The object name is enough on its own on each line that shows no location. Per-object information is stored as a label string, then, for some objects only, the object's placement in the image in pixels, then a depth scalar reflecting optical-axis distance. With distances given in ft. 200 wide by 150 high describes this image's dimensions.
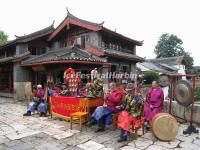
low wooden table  23.81
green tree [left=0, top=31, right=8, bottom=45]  132.48
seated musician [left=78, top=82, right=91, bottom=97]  26.56
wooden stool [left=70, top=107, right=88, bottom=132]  22.20
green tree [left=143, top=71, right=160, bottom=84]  78.84
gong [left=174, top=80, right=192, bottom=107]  20.84
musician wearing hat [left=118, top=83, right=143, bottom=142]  18.69
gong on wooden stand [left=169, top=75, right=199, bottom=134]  20.62
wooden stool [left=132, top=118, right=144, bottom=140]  18.98
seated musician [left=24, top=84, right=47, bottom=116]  30.22
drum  18.69
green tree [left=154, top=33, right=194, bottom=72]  182.39
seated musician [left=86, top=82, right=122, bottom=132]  21.43
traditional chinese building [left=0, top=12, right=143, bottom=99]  41.81
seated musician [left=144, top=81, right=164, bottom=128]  21.40
